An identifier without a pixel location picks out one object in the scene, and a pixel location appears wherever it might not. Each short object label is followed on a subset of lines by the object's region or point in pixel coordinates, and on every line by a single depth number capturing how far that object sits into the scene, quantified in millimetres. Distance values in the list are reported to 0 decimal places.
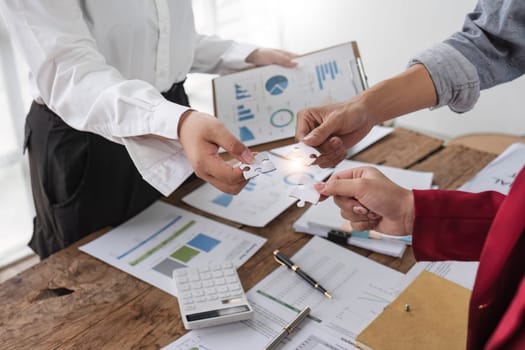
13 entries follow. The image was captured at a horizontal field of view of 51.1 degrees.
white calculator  1037
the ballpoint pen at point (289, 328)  973
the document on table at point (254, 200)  1375
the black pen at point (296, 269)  1114
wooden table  1029
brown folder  952
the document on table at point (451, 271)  1129
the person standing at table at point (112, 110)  1084
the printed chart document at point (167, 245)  1211
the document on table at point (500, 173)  1408
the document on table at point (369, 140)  1581
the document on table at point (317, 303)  1002
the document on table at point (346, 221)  1224
